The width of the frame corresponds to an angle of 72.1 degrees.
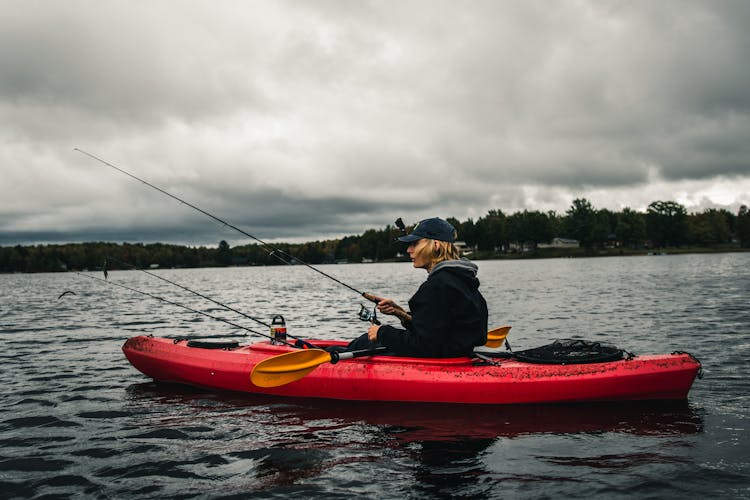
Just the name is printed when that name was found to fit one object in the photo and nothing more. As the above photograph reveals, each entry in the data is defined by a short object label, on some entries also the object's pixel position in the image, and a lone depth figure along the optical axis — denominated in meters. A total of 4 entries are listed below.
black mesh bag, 7.19
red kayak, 6.92
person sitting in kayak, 6.64
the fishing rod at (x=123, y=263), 8.05
